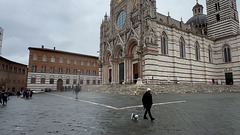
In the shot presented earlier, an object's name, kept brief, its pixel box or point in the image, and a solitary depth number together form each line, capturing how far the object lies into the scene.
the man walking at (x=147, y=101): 6.28
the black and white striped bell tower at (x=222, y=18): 34.84
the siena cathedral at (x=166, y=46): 23.69
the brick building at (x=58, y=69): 38.28
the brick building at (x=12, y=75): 37.37
